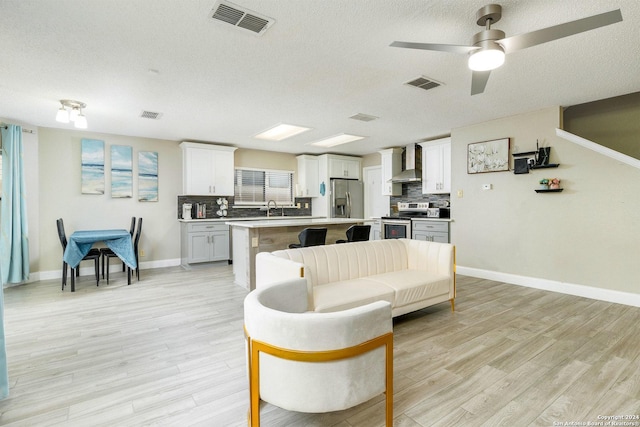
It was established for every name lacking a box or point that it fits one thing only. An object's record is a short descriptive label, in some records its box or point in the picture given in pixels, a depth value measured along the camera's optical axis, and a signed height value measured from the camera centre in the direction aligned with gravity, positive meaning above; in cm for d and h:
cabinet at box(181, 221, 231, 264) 601 -70
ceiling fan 202 +112
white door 795 +30
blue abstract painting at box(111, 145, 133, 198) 575 +70
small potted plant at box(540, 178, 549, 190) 432 +30
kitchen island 428 -49
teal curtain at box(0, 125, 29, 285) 455 -5
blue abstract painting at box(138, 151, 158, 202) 600 +63
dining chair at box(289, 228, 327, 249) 425 -42
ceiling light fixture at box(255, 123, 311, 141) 536 +140
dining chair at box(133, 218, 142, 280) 504 -62
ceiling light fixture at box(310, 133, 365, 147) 606 +139
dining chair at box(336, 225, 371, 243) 447 -40
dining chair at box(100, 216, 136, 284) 481 -71
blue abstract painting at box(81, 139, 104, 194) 550 +76
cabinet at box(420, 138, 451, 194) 595 +80
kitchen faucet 736 +2
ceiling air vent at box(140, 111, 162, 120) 443 +138
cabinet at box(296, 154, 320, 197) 788 +78
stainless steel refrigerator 782 +22
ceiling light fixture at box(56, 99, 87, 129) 381 +124
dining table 432 -56
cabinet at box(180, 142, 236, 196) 622 +81
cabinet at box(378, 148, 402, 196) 715 +90
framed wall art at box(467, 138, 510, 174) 475 +80
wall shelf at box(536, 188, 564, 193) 422 +21
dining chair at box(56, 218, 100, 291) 448 -72
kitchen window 723 +51
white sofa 270 -72
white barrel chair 136 -70
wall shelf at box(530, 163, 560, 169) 424 +55
